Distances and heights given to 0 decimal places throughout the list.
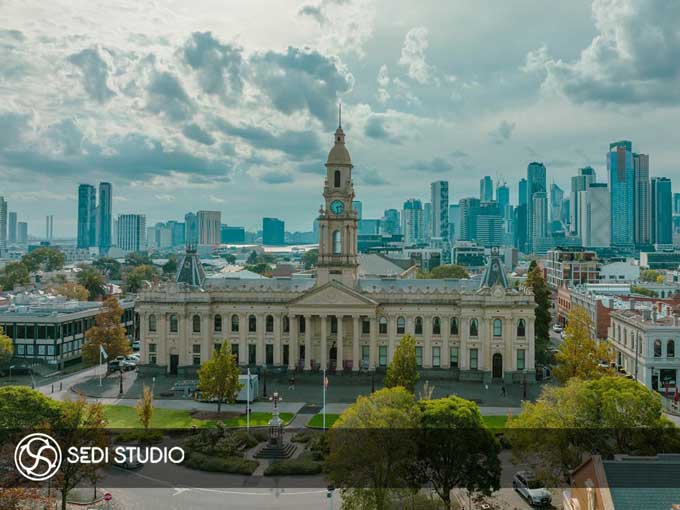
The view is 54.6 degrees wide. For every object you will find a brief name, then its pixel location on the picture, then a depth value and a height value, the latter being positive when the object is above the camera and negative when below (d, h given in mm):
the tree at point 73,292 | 125825 -5784
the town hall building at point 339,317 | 84000 -6849
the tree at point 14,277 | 163125 -4070
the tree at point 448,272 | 164238 -1630
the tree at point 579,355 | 67562 -9199
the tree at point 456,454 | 38469 -11058
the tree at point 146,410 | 56750 -12800
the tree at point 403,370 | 65125 -10432
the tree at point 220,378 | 66188 -11550
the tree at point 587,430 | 41594 -10403
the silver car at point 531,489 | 43656 -15125
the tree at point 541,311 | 94750 -6485
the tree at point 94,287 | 139625 -5272
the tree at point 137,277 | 160875 -3681
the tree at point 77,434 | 40406 -11222
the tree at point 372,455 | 36938 -10806
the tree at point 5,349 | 84500 -11306
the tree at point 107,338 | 87562 -10169
